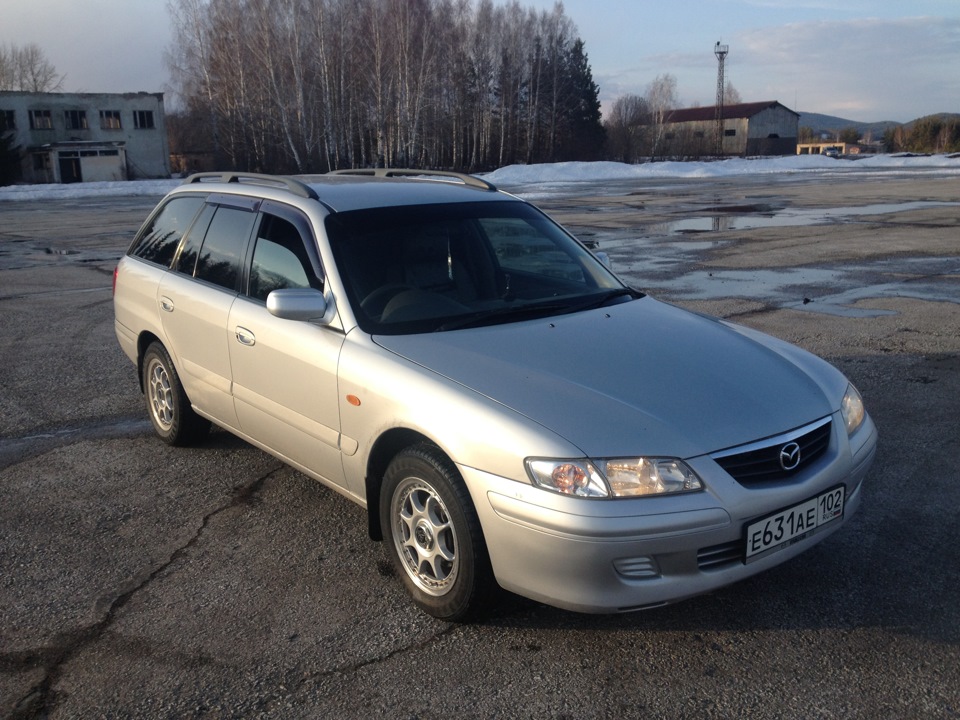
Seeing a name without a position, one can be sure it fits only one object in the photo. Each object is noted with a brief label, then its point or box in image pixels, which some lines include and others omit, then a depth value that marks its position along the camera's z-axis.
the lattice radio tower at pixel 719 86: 81.69
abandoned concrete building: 57.91
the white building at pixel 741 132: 86.88
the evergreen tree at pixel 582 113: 68.75
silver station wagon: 2.92
